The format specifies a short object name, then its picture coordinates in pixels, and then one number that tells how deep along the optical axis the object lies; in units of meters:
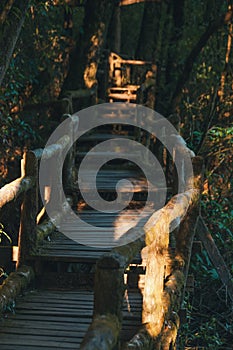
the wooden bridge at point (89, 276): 3.78
